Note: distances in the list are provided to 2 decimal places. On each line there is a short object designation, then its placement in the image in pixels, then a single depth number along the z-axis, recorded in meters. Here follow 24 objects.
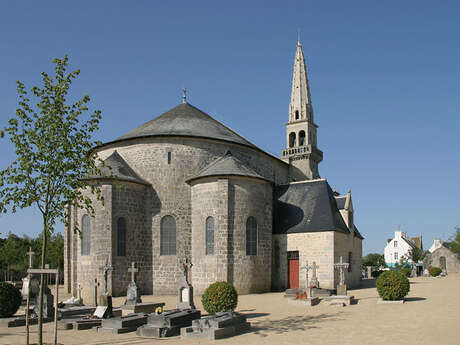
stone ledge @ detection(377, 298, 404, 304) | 19.31
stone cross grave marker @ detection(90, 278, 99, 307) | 19.81
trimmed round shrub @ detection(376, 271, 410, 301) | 19.41
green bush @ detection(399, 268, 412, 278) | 44.50
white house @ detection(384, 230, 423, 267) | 72.31
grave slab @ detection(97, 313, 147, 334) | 13.96
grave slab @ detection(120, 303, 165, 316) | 18.12
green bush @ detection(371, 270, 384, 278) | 44.81
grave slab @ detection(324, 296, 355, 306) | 19.58
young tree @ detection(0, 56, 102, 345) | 11.08
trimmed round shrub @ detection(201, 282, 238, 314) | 15.39
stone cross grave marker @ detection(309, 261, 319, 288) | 23.00
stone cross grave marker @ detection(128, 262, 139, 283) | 20.26
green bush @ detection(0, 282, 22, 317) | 15.93
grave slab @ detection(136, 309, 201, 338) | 13.11
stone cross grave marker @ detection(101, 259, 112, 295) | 18.20
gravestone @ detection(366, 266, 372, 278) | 49.53
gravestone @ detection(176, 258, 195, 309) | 17.30
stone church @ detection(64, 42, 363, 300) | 25.48
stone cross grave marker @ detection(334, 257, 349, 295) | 20.98
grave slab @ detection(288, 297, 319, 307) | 19.83
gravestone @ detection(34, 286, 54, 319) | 16.78
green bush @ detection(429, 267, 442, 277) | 48.41
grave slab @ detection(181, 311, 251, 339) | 12.64
